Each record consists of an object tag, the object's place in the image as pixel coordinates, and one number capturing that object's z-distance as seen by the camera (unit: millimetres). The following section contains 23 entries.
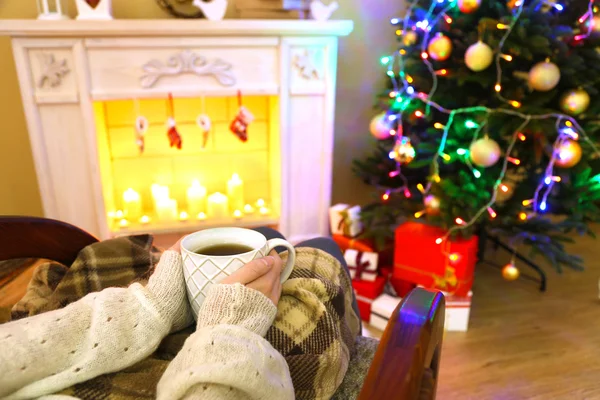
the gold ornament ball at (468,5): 1452
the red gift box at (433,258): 1579
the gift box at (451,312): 1602
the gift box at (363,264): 1693
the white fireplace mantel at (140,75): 1550
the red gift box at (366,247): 1768
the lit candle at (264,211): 2045
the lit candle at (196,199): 1976
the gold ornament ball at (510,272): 1622
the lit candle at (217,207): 1973
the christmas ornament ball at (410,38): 1645
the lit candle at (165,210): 1931
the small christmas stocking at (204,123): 1790
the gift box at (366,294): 1671
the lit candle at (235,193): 2043
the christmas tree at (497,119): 1449
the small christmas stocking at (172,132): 1752
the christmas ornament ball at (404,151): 1609
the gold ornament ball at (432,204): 1577
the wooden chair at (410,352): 390
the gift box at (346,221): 1819
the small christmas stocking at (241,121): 1812
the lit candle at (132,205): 1938
